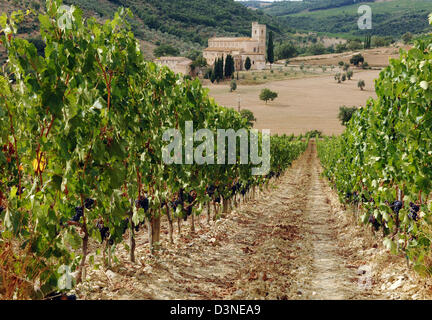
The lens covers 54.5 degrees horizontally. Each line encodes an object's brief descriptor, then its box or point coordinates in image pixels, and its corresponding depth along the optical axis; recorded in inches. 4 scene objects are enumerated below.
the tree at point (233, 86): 3479.3
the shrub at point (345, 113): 2620.6
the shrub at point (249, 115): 2561.5
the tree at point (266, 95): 3161.9
